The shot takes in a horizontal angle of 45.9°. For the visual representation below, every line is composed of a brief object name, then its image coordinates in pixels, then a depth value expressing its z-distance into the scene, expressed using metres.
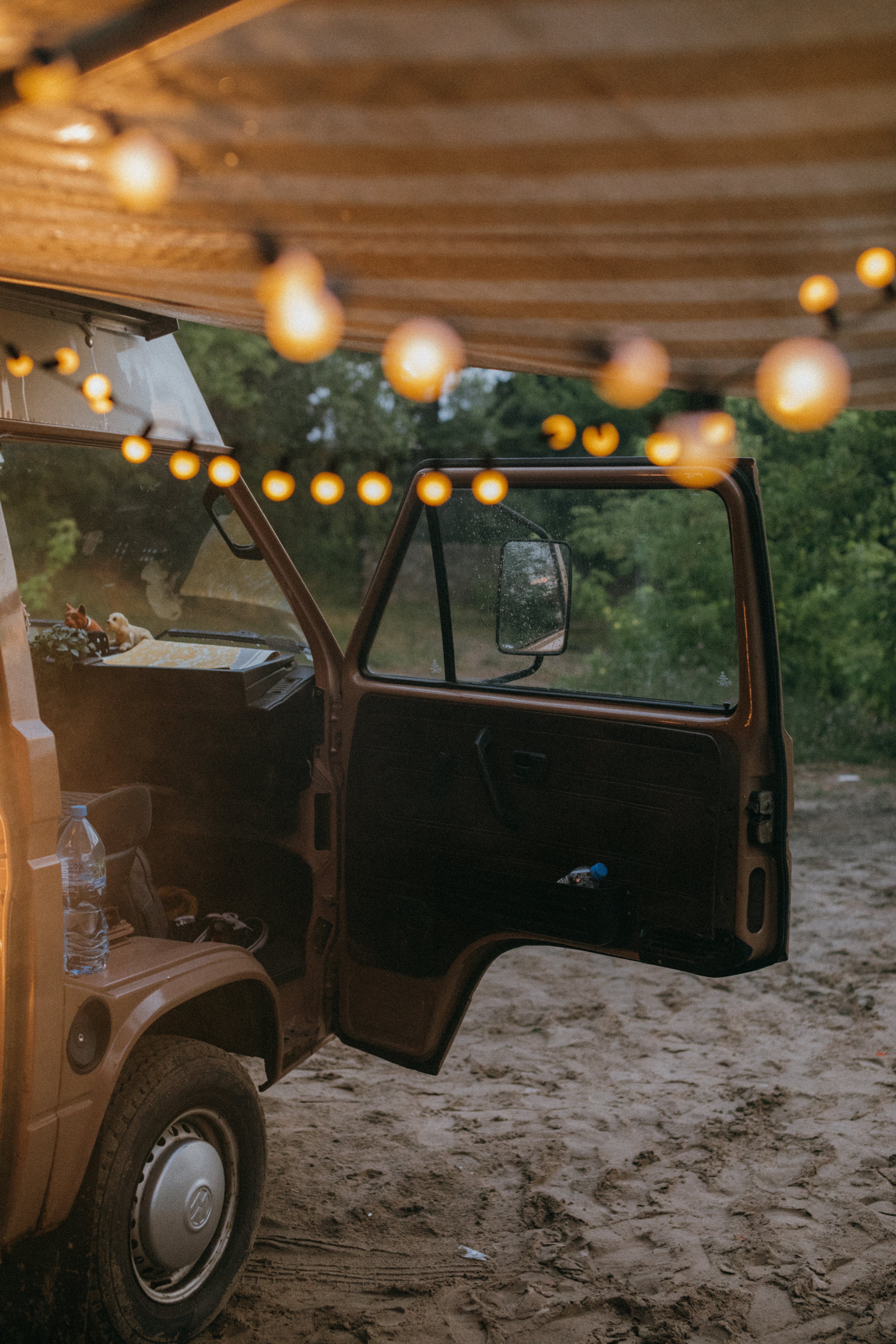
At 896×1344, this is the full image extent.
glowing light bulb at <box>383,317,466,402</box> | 3.32
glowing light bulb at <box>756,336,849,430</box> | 3.13
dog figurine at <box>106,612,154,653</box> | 3.94
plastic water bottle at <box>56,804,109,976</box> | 2.71
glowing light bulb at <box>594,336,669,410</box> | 3.32
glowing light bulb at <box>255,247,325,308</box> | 2.81
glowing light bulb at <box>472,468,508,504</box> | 3.34
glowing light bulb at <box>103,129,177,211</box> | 2.26
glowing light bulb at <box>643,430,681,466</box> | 3.11
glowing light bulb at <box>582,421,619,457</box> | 3.45
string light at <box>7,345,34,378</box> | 2.92
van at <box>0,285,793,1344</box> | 2.51
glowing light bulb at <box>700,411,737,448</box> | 3.27
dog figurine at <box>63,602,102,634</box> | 3.93
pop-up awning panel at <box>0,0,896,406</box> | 1.83
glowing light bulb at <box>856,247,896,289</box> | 2.45
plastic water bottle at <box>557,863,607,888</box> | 3.10
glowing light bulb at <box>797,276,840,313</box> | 2.66
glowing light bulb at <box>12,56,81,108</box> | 1.92
